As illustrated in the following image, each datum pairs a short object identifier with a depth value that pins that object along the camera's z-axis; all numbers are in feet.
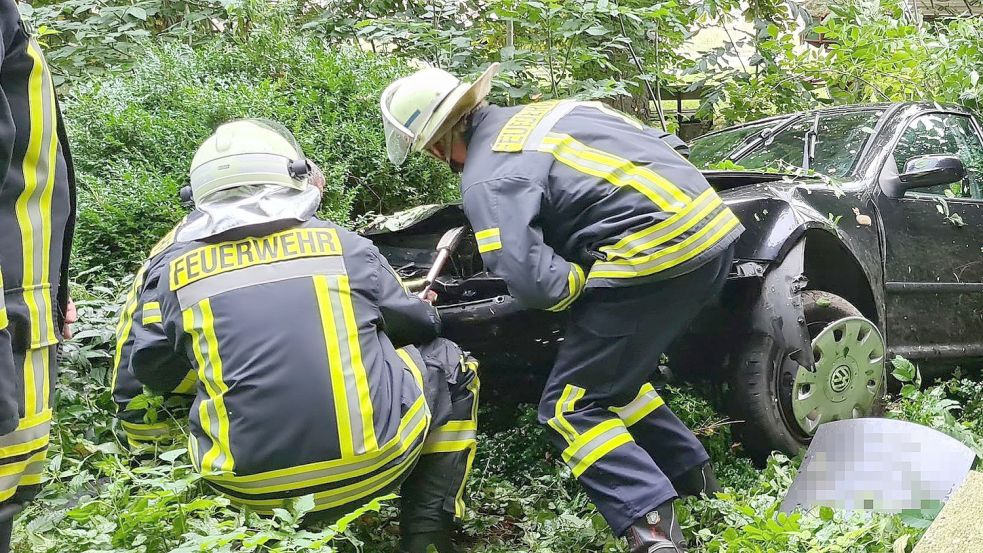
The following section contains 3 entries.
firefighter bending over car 8.64
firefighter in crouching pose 7.68
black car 10.48
